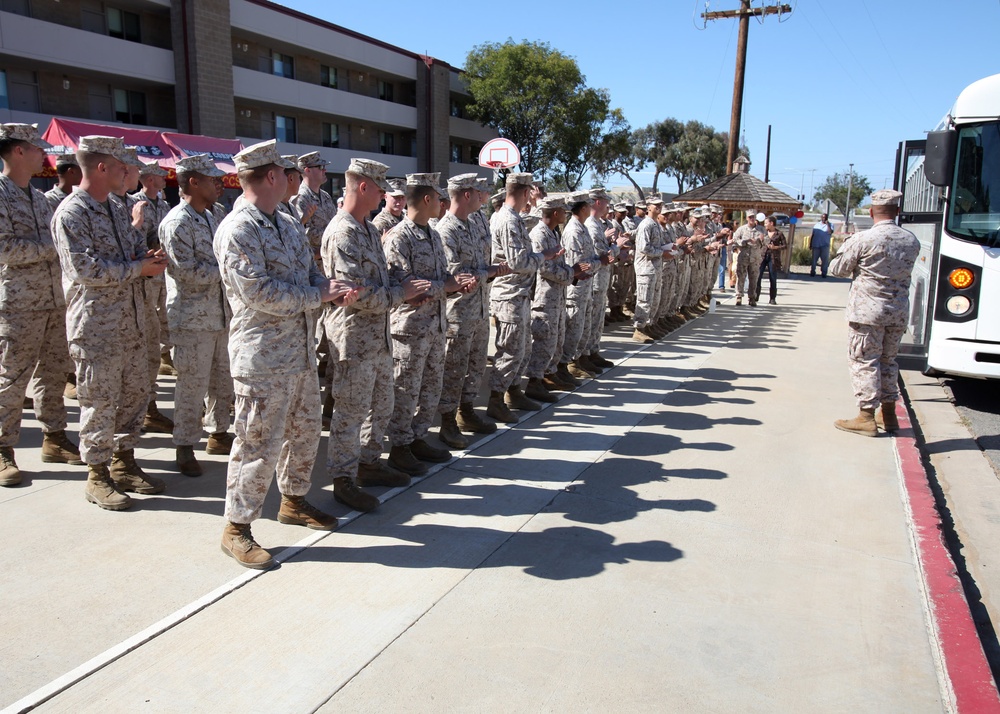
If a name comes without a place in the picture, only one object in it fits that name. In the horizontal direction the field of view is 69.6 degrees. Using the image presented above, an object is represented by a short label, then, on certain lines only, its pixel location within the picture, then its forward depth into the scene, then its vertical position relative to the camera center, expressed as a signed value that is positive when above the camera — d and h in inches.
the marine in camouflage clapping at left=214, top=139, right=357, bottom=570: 142.9 -15.5
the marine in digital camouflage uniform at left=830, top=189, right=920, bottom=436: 246.5 -16.4
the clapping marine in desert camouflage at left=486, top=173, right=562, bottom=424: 259.1 -17.1
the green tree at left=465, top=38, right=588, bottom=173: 1628.9 +367.2
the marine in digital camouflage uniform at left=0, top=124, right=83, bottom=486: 189.8 -14.1
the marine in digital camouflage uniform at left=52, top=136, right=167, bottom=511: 172.9 -13.5
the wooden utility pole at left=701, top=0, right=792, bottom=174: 907.4 +252.7
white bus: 275.9 +8.1
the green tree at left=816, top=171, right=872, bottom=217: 2950.3 +278.7
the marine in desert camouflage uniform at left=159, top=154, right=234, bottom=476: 191.3 -14.2
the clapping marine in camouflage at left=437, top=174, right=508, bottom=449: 229.6 -12.9
